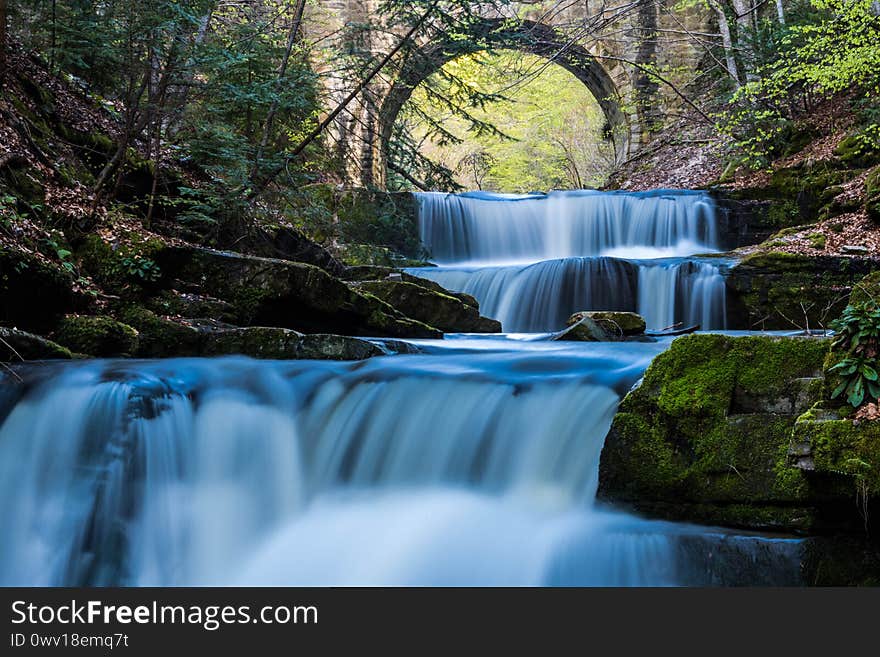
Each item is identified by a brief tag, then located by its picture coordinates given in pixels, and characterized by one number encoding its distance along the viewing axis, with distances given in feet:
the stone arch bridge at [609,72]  57.00
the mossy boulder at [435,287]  33.20
